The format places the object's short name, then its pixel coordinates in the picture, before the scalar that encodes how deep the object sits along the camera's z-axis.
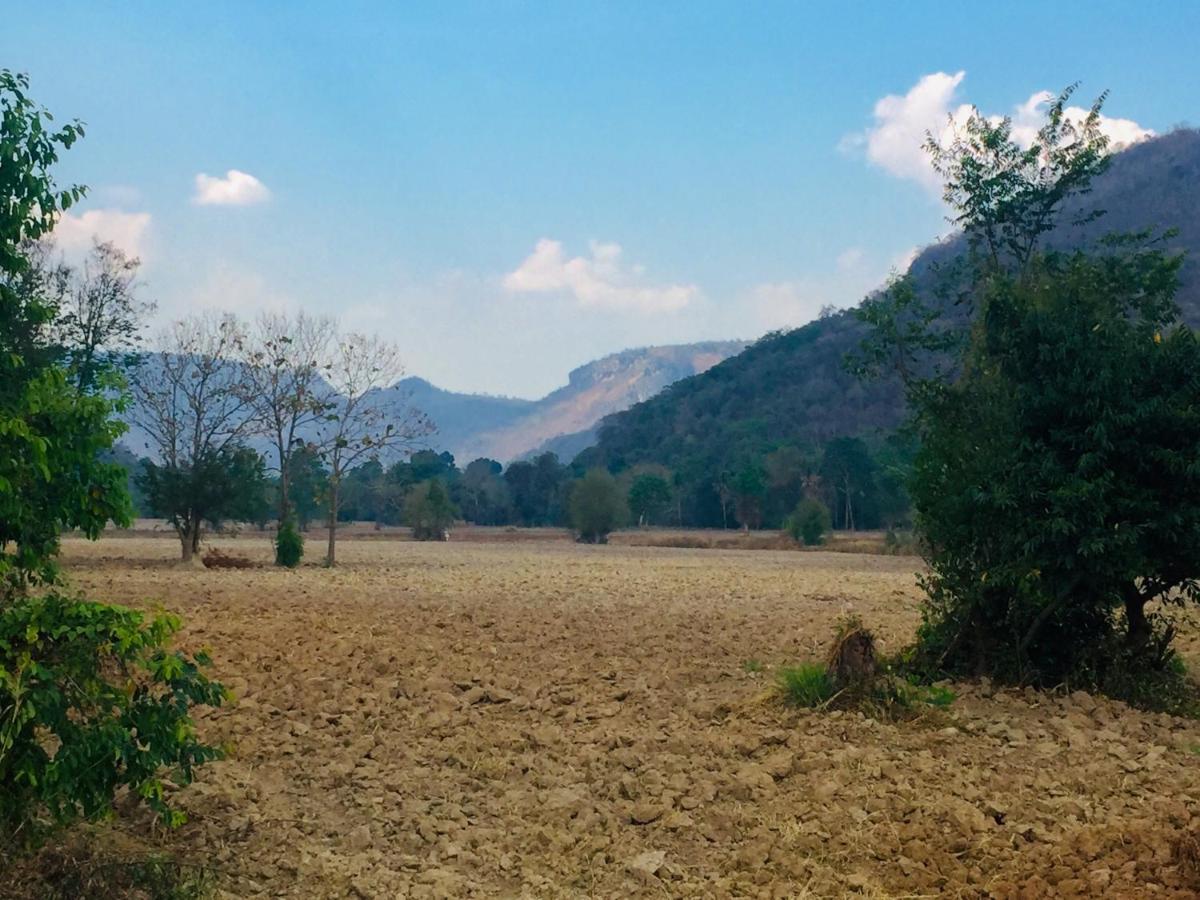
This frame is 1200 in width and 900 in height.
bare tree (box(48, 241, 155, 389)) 23.41
